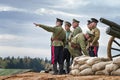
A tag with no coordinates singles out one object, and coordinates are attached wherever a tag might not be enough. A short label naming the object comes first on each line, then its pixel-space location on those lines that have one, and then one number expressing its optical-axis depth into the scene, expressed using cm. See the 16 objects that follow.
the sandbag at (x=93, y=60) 1242
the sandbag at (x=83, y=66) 1258
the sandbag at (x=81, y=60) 1268
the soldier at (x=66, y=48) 1387
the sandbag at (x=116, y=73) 1178
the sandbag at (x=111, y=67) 1187
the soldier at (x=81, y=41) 1316
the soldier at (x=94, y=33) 1374
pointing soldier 1363
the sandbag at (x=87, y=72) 1246
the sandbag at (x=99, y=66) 1223
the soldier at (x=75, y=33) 1357
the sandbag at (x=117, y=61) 1184
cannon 1149
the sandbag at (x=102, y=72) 1212
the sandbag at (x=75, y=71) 1284
